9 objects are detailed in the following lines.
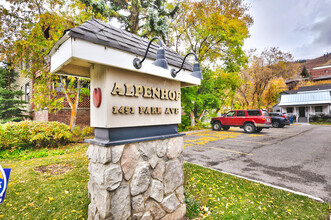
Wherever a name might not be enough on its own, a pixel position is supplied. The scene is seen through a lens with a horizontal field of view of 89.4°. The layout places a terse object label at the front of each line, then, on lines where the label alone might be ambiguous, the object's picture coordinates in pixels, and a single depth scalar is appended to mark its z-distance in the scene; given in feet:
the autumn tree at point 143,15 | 38.22
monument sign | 6.56
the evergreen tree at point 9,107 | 41.93
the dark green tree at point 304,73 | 179.44
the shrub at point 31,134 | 22.47
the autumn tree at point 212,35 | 44.52
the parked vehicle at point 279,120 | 58.69
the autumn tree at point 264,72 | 77.97
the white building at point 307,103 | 92.02
